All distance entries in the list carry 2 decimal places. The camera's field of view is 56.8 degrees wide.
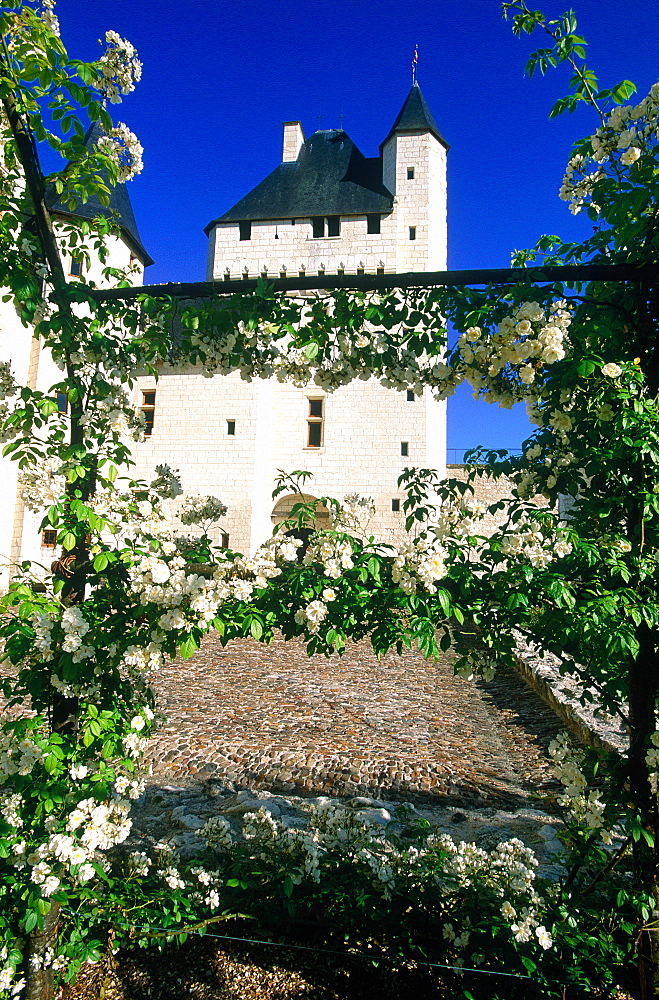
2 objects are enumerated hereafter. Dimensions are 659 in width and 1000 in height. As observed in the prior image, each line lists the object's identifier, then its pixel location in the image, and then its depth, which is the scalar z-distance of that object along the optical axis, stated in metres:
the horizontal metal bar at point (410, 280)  2.32
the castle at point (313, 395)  20.67
